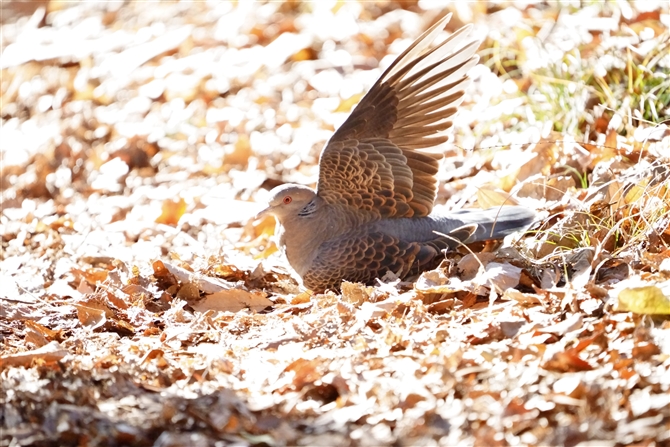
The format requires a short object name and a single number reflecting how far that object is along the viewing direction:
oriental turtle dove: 7.87
